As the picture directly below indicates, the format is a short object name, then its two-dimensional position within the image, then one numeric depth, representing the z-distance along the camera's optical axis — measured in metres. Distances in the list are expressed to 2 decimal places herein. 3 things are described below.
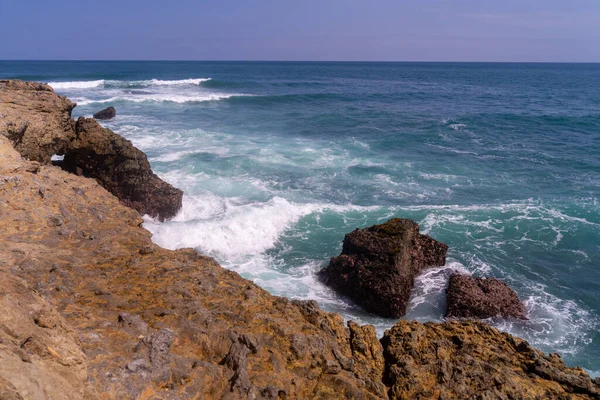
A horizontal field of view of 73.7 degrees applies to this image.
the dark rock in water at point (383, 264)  11.36
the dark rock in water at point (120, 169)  14.70
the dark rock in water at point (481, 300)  11.48
